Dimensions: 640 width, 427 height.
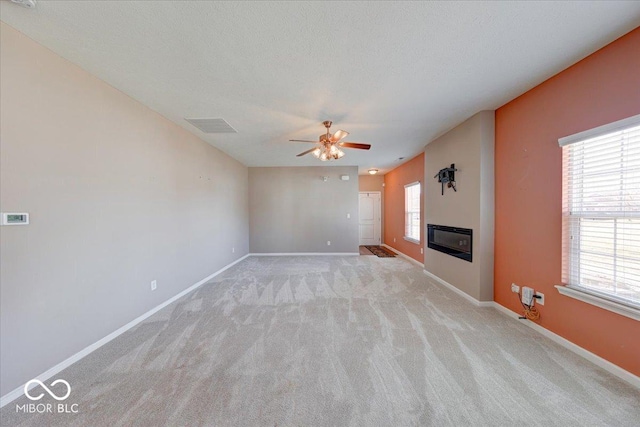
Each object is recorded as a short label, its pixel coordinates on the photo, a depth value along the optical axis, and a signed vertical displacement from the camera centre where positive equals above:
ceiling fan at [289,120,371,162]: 3.30 +0.94
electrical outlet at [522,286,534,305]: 2.58 -1.00
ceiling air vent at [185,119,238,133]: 3.34 +1.29
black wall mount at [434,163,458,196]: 3.75 +0.54
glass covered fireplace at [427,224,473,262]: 3.41 -0.54
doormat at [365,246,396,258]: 6.77 -1.38
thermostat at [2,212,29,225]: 1.61 -0.06
